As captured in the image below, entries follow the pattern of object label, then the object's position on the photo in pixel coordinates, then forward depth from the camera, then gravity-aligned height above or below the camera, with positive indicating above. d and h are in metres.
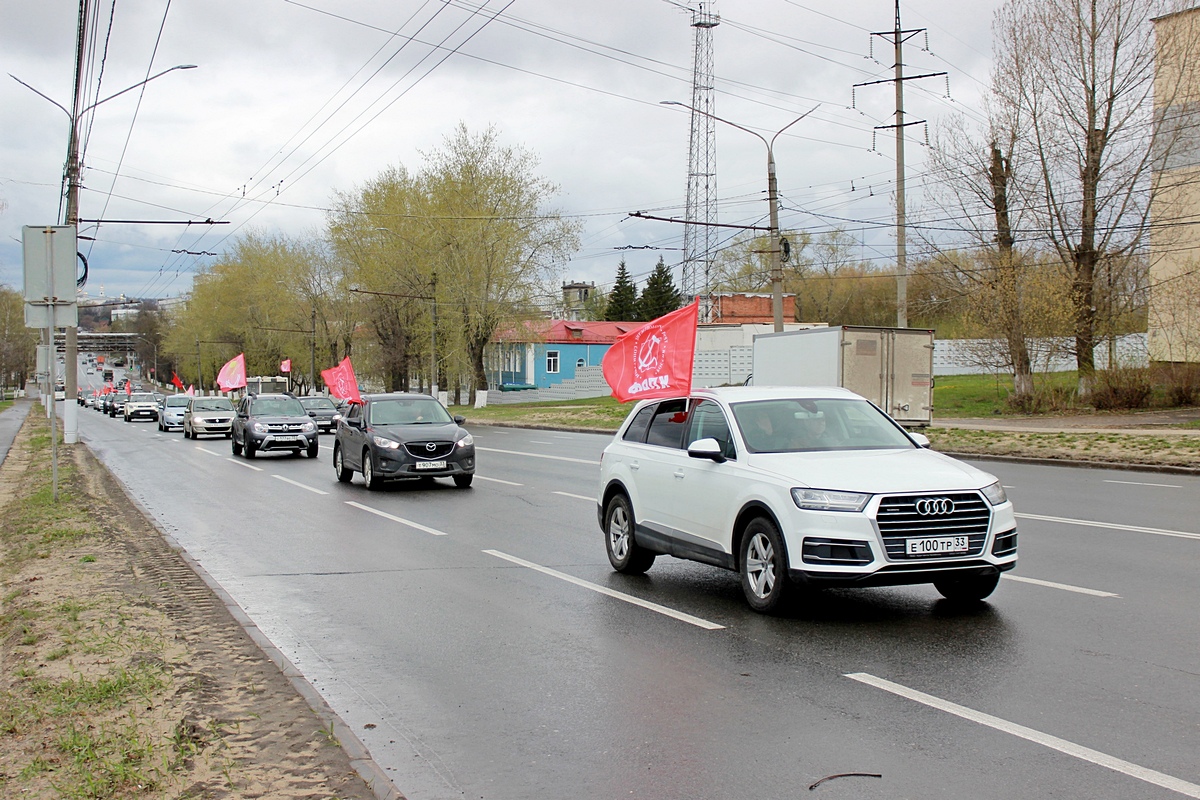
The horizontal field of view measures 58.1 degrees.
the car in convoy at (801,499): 7.30 -0.96
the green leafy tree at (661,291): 101.38 +7.19
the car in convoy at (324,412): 40.75 -1.68
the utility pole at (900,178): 32.59 +5.95
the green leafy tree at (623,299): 106.88 +6.82
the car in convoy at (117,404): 71.25 -2.45
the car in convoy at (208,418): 37.31 -1.76
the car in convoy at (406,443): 17.95 -1.26
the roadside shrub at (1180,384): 35.41 -0.54
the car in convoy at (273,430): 26.61 -1.55
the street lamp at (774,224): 29.84 +3.98
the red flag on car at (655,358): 11.88 +0.11
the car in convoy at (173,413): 44.66 -1.88
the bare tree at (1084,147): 37.06 +7.70
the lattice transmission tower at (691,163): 46.72 +9.91
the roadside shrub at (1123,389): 35.59 -0.71
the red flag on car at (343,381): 29.42 -0.39
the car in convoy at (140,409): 60.53 -2.32
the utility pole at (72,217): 25.55 +3.90
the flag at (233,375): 41.03 -0.29
